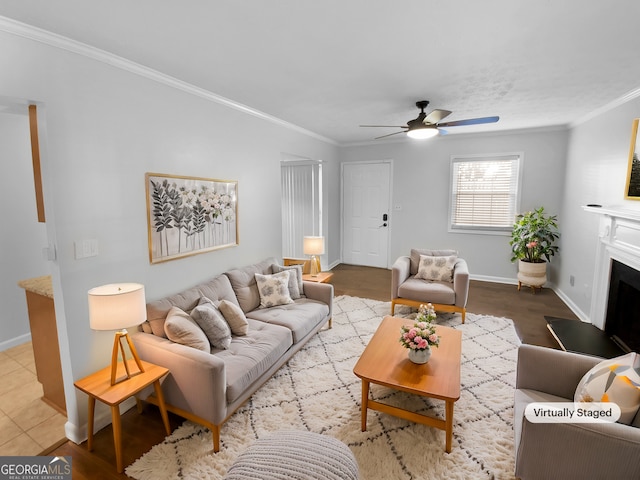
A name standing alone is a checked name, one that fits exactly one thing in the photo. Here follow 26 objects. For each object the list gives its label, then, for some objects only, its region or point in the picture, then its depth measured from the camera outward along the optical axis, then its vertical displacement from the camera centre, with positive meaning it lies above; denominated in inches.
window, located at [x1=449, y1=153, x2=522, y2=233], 216.1 +5.7
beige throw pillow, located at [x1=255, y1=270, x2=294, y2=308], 134.5 -38.4
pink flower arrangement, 91.1 -39.2
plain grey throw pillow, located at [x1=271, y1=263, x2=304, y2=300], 144.4 -36.2
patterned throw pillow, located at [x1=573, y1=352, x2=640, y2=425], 58.8 -35.6
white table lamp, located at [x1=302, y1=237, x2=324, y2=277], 171.8 -25.2
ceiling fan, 128.2 +31.4
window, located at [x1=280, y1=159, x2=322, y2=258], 239.4 +0.5
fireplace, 115.5 -38.4
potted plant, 196.2 -27.3
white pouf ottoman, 57.5 -49.0
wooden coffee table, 81.0 -47.8
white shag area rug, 76.1 -62.5
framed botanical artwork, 105.7 -5.7
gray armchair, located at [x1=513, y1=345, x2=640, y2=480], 54.7 -44.8
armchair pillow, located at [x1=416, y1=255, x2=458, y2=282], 167.9 -35.8
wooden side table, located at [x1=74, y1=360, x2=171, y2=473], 74.9 -46.2
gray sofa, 80.7 -45.6
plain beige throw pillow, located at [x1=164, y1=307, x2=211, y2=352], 91.0 -38.1
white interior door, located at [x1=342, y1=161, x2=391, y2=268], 255.4 -9.7
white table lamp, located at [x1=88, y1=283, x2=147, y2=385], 75.8 -26.9
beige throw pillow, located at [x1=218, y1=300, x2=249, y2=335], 108.3 -40.0
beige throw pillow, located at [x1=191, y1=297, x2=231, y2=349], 98.7 -39.0
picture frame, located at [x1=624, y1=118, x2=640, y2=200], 119.2 +11.9
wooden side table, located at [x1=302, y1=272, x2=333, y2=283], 162.6 -40.1
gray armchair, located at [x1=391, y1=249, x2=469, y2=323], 153.5 -43.9
